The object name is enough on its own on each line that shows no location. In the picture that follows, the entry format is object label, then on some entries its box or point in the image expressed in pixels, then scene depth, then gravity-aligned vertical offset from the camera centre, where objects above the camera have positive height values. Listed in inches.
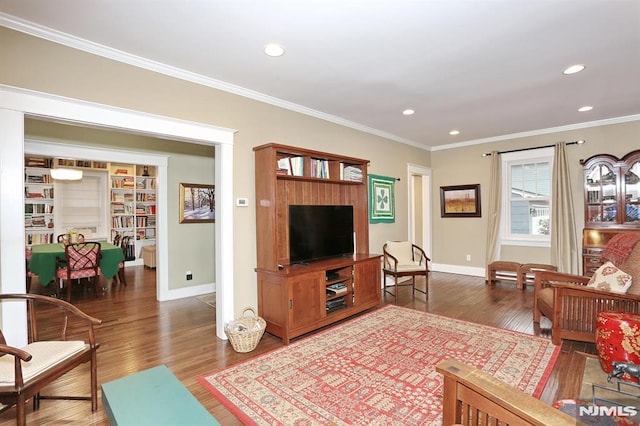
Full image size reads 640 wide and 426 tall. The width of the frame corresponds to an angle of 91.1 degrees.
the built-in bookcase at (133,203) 318.3 +14.4
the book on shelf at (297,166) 144.0 +22.7
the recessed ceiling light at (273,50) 101.1 +54.5
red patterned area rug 81.7 -51.0
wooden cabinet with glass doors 177.0 +6.3
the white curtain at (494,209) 230.1 +2.5
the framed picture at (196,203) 204.6 +8.7
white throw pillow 111.3 -25.0
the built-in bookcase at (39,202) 269.0 +14.1
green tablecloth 193.8 -27.2
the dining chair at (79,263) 192.2 -28.6
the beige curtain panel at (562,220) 198.8 -5.4
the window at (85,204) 287.1 +12.9
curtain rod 200.4 +44.4
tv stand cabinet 125.7 -35.2
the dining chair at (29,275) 201.2 -36.3
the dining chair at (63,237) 229.9 -16.1
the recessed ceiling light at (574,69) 118.2 +54.8
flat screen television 142.8 -8.5
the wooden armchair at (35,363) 64.0 -33.4
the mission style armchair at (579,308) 112.0 -36.0
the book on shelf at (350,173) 168.1 +22.3
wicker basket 115.6 -43.7
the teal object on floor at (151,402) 58.0 -37.5
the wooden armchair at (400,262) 187.3 -30.9
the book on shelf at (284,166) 139.7 +22.0
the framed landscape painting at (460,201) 246.4 +9.9
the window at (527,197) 219.1 +11.2
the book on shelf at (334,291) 146.6 -36.3
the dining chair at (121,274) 227.2 -42.8
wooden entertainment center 128.9 -18.2
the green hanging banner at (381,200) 207.2 +9.7
